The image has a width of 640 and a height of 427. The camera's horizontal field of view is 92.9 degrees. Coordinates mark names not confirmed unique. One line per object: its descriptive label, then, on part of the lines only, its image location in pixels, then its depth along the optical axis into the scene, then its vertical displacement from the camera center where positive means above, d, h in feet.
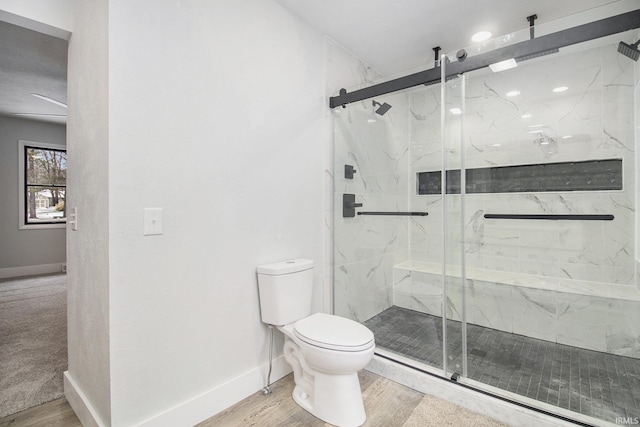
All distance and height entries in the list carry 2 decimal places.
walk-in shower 6.47 -0.24
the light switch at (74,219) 5.48 -0.11
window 16.20 +1.61
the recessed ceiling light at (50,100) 12.70 +4.89
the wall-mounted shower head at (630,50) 5.71 +3.19
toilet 5.10 -2.29
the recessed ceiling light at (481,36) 7.82 +4.59
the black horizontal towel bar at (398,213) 8.22 -0.04
